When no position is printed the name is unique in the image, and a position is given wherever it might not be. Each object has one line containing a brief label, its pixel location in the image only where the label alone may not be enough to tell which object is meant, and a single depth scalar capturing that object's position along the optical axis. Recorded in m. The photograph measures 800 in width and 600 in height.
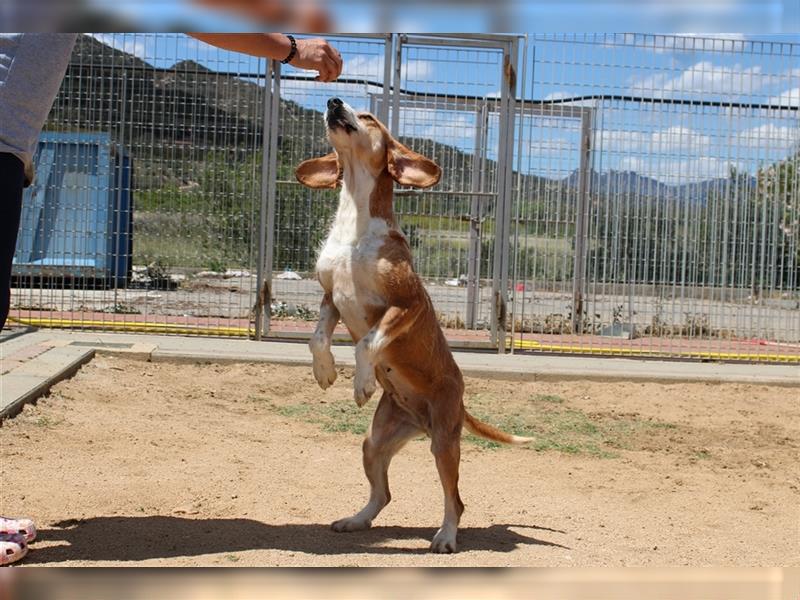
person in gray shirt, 3.14
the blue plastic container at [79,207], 10.33
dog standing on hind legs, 3.93
